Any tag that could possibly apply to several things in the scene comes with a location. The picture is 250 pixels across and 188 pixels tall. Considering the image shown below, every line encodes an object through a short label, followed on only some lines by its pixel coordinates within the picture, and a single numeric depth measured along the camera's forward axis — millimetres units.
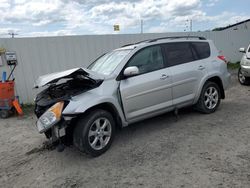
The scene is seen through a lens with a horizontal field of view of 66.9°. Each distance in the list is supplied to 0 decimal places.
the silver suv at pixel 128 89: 2883
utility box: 5757
